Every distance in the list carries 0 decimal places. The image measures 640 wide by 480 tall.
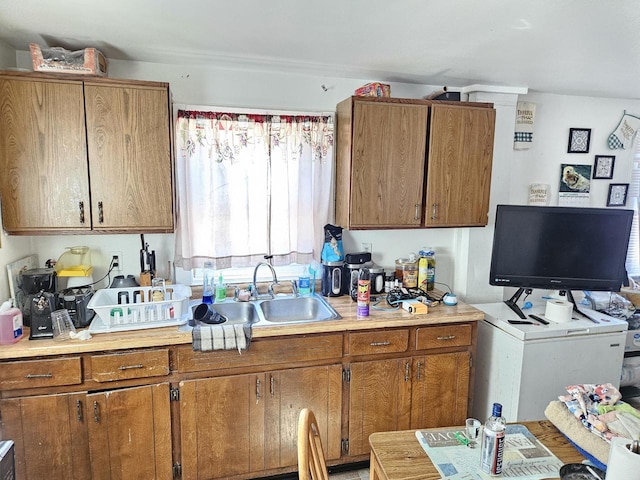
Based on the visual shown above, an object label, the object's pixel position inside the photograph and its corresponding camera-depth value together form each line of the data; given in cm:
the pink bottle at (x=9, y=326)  184
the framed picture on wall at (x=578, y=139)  320
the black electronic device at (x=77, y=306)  205
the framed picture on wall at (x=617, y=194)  335
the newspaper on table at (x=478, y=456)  121
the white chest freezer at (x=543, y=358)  236
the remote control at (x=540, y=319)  246
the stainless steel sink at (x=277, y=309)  247
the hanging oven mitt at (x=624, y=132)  329
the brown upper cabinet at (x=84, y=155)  202
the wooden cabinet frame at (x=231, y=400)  189
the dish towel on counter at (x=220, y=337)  199
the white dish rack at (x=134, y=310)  202
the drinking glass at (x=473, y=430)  136
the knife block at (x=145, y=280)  242
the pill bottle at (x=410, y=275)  284
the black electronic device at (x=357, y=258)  269
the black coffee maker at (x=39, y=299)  192
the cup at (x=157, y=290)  227
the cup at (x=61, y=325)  194
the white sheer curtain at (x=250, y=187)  250
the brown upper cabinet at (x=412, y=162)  246
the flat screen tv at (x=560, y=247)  251
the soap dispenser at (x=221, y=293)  251
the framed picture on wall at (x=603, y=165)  329
